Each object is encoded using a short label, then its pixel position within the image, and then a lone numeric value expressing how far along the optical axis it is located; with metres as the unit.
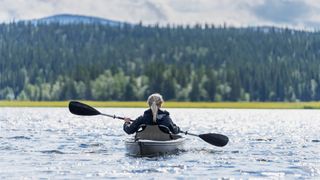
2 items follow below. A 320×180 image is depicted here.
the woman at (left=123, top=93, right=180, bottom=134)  30.98
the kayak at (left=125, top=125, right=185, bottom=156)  31.41
